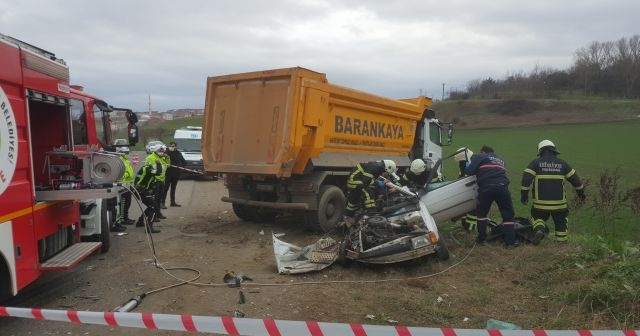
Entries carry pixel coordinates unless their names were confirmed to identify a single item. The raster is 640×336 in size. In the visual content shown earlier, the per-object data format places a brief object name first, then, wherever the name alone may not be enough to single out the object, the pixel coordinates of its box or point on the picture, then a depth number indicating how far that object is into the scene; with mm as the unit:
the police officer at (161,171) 9820
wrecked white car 6230
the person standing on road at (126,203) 9837
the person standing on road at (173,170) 12539
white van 20641
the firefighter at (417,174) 8891
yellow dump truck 8469
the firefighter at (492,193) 7609
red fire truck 4348
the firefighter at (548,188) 7609
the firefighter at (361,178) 8156
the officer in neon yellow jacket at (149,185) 9461
